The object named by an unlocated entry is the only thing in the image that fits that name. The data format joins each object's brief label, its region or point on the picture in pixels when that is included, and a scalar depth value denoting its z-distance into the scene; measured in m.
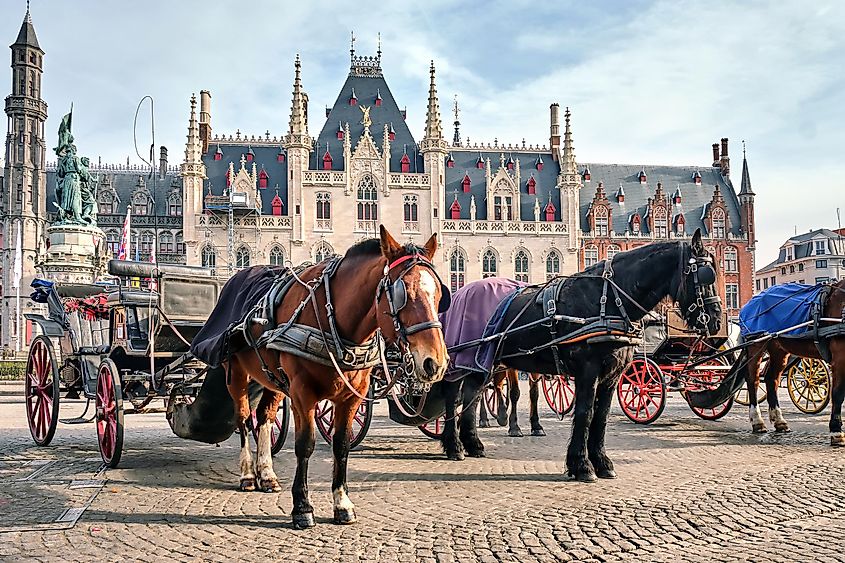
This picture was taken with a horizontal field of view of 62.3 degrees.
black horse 6.45
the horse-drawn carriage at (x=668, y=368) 9.58
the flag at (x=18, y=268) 38.78
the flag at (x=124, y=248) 28.60
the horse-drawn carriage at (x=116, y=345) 7.09
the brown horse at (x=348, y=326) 4.30
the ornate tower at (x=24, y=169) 41.34
